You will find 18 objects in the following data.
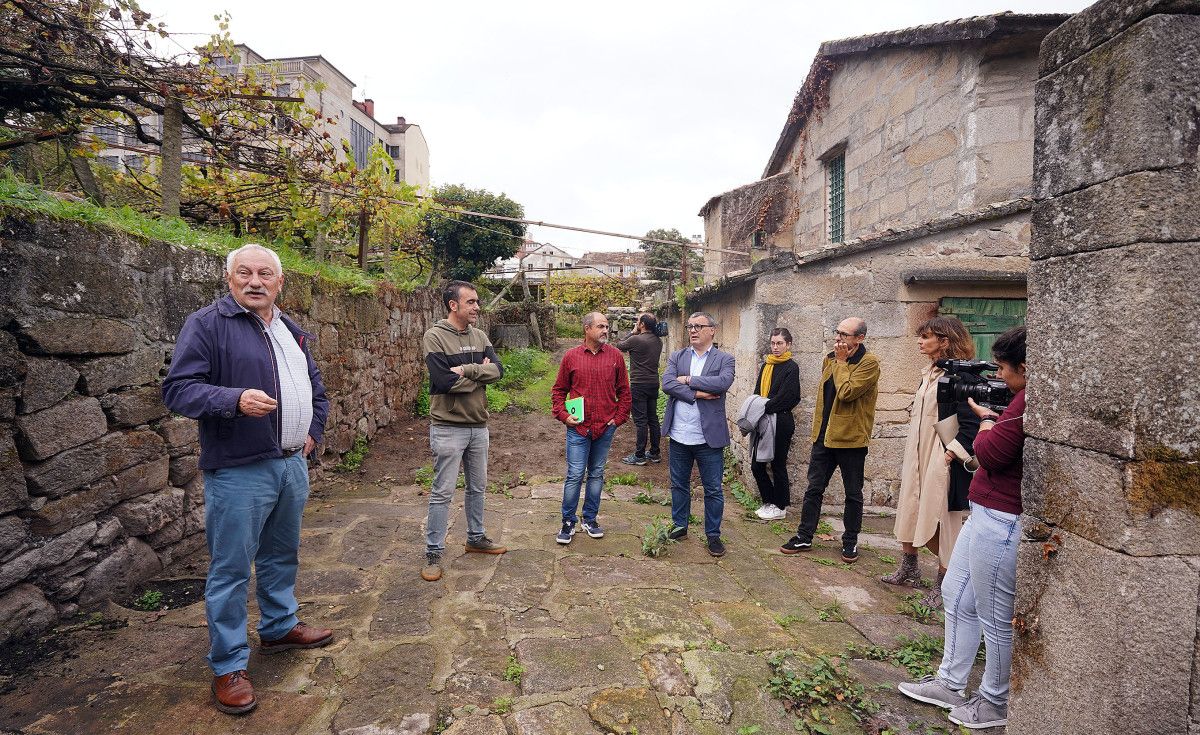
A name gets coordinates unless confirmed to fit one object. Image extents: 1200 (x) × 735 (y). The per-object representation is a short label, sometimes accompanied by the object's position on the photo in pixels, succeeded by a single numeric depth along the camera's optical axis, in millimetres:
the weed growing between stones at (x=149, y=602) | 3271
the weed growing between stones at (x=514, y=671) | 2779
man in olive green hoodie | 3932
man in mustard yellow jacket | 4367
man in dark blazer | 4441
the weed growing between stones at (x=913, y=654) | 2998
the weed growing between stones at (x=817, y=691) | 2592
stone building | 5551
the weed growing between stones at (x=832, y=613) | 3551
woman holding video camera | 2346
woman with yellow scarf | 5297
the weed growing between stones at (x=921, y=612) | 3555
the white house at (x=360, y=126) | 23672
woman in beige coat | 3490
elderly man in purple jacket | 2465
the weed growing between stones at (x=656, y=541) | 4410
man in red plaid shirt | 4590
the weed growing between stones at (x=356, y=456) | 6350
